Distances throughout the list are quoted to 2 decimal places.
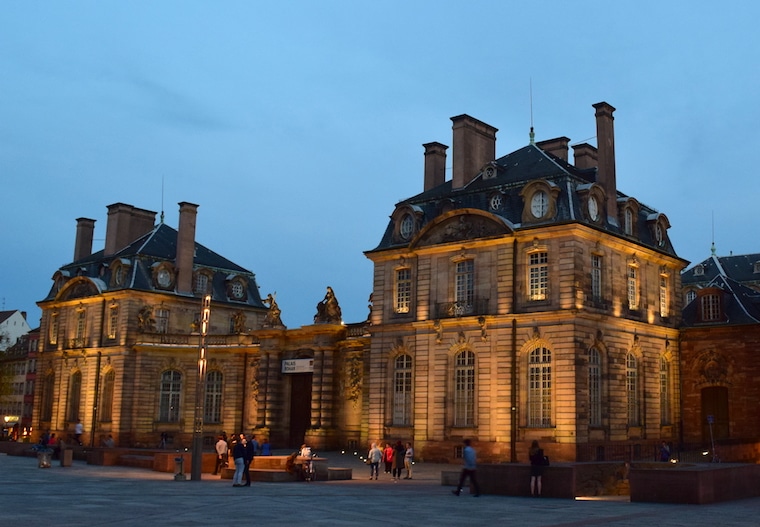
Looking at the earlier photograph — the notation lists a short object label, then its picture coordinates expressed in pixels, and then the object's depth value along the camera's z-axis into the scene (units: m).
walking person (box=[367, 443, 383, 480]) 29.42
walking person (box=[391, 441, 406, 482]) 30.42
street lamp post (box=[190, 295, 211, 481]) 27.53
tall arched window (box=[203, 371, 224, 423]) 52.16
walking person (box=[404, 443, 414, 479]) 29.67
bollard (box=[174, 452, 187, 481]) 28.33
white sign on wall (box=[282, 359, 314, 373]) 45.99
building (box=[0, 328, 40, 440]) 80.19
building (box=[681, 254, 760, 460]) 39.59
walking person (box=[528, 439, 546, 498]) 22.17
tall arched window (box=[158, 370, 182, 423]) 52.34
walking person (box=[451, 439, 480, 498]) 22.92
